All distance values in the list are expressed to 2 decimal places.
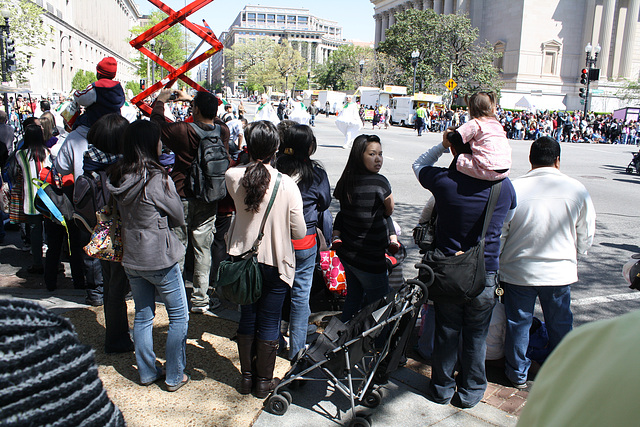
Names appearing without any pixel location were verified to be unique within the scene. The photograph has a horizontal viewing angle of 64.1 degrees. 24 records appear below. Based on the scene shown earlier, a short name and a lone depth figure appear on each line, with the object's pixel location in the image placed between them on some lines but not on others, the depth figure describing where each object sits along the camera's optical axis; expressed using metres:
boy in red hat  5.05
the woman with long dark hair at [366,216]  3.99
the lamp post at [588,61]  30.25
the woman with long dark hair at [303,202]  4.03
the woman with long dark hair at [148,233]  3.52
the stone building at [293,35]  188.12
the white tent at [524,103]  40.72
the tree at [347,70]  67.75
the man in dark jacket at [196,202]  4.88
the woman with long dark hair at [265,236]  3.53
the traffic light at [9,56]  20.42
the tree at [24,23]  31.88
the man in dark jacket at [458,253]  3.52
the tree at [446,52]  54.19
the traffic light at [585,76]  29.69
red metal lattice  6.76
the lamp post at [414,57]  41.28
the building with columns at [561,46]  60.59
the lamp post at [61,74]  59.09
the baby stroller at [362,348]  3.43
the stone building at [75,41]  53.11
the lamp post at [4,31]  19.86
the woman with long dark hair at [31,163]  5.95
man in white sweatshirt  3.98
